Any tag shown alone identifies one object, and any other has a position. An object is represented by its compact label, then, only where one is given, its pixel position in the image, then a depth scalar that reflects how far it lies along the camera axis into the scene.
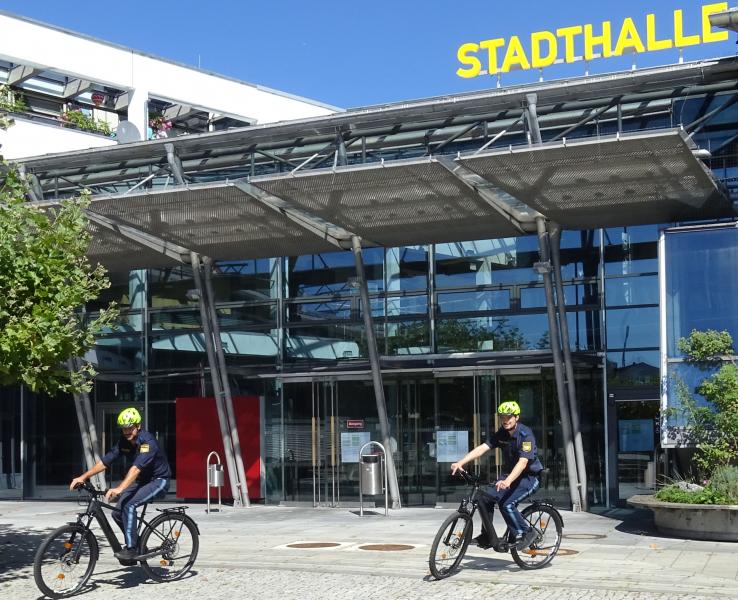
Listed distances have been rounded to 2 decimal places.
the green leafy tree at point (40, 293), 12.68
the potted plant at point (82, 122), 34.66
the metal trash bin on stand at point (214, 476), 21.22
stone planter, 14.63
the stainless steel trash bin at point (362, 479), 20.00
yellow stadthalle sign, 20.48
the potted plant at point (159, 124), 36.28
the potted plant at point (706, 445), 14.77
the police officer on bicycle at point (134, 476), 11.59
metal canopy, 16.00
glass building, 17.95
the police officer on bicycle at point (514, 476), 11.74
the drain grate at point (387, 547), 14.57
